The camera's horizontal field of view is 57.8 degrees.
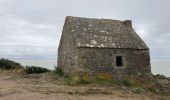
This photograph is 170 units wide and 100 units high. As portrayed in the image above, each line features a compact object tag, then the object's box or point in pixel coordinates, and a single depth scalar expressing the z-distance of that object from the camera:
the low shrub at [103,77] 10.61
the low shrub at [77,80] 10.06
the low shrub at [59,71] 12.55
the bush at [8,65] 16.53
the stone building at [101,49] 11.02
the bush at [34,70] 14.61
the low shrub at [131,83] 10.99
